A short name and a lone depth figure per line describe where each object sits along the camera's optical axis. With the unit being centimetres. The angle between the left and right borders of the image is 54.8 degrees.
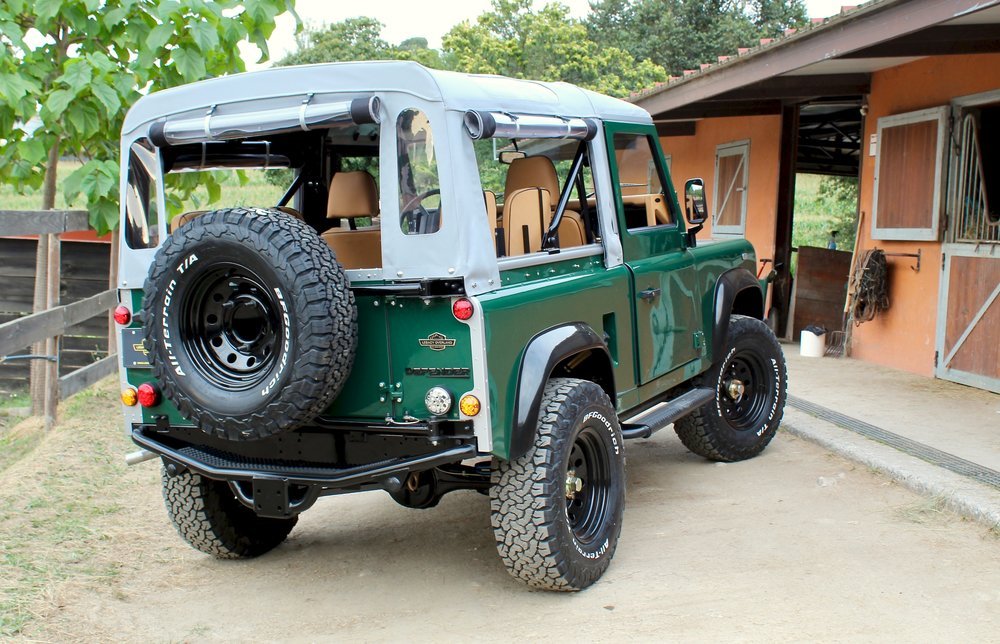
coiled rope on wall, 912
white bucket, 1012
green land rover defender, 363
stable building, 737
